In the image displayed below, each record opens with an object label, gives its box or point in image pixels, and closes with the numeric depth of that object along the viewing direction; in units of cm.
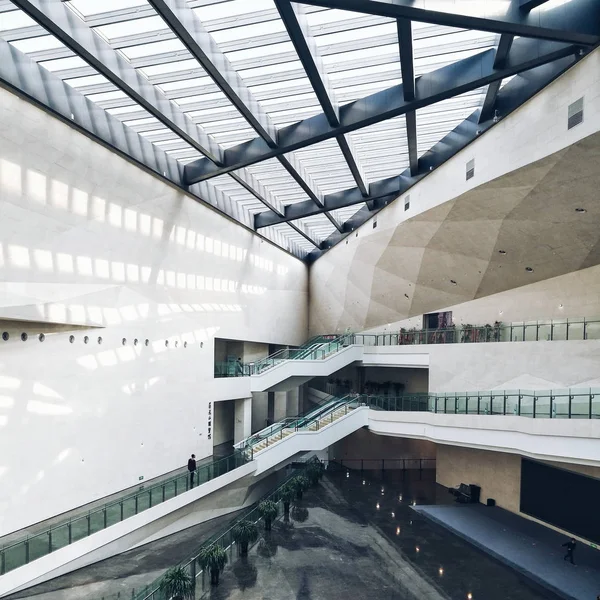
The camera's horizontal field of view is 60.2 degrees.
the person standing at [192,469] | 1720
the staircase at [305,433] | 2102
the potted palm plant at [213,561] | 1340
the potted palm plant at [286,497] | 1962
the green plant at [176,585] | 1161
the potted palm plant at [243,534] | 1545
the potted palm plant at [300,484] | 2133
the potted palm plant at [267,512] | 1753
